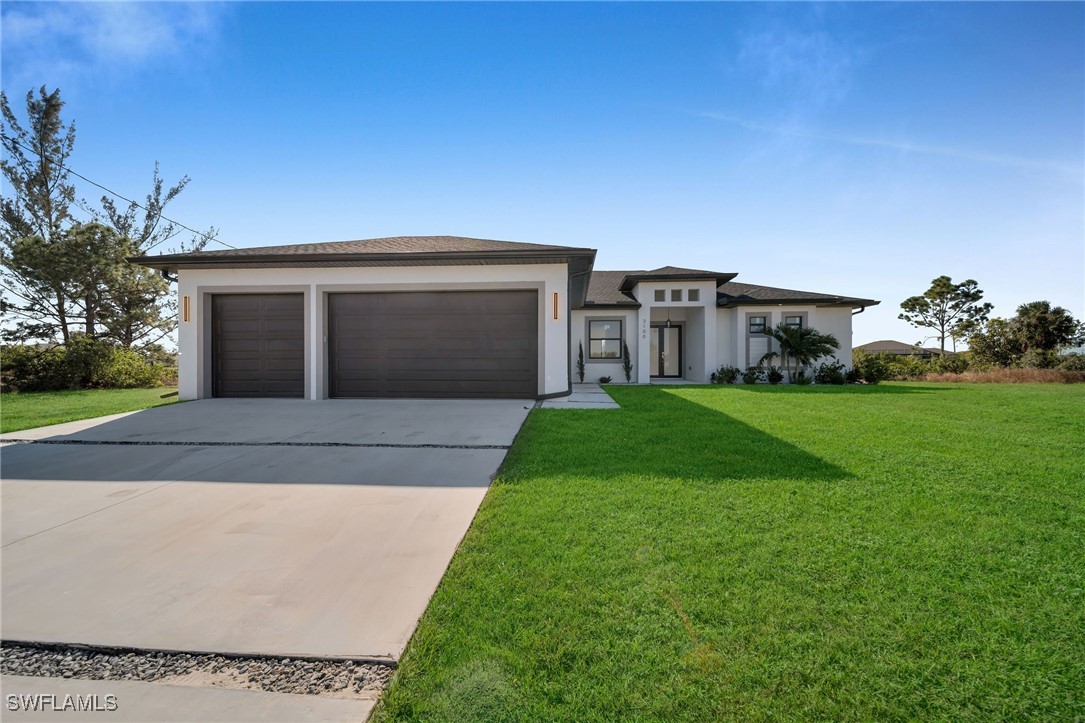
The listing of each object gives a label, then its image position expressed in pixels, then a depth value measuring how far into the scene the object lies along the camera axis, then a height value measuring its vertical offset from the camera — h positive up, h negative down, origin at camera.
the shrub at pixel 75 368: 12.55 -0.04
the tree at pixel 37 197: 16.53 +6.60
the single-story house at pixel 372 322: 9.84 +0.98
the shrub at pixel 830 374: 15.56 -0.41
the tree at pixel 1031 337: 19.64 +1.13
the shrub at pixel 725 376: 15.41 -0.45
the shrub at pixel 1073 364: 17.93 -0.11
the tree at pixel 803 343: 14.95 +0.67
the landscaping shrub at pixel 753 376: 15.45 -0.46
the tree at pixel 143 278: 17.08 +3.37
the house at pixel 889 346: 44.76 +1.70
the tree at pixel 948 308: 32.06 +4.03
